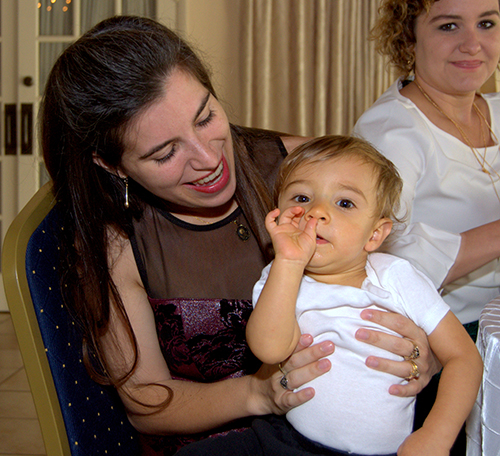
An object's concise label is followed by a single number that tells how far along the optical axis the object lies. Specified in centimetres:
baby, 100
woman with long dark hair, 122
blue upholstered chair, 106
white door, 427
